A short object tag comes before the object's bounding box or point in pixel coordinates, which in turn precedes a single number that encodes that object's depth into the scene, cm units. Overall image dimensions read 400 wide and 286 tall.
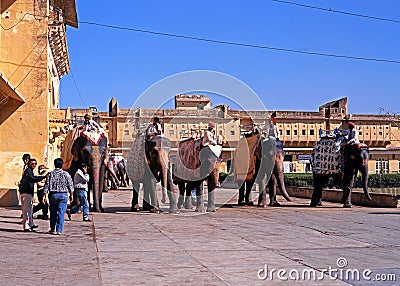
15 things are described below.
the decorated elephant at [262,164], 1891
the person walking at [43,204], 1447
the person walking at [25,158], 1335
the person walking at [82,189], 1400
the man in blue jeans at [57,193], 1155
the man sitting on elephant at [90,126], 1645
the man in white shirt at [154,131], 1647
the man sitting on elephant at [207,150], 1666
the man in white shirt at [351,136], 1850
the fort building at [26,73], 2211
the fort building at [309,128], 5244
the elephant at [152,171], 1644
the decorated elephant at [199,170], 1689
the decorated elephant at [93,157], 1608
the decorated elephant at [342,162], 1848
